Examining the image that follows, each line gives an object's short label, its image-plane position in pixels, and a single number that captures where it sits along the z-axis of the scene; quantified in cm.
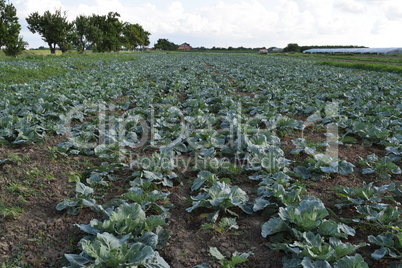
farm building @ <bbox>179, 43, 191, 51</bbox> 13859
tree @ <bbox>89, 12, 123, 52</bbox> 5397
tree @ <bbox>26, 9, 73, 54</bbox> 4322
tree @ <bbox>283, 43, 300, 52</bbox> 9569
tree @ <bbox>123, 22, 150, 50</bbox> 7546
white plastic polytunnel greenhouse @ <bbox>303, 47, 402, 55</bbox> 6193
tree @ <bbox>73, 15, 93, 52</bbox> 5109
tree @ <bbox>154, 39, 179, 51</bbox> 11888
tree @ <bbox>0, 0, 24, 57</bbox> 3369
